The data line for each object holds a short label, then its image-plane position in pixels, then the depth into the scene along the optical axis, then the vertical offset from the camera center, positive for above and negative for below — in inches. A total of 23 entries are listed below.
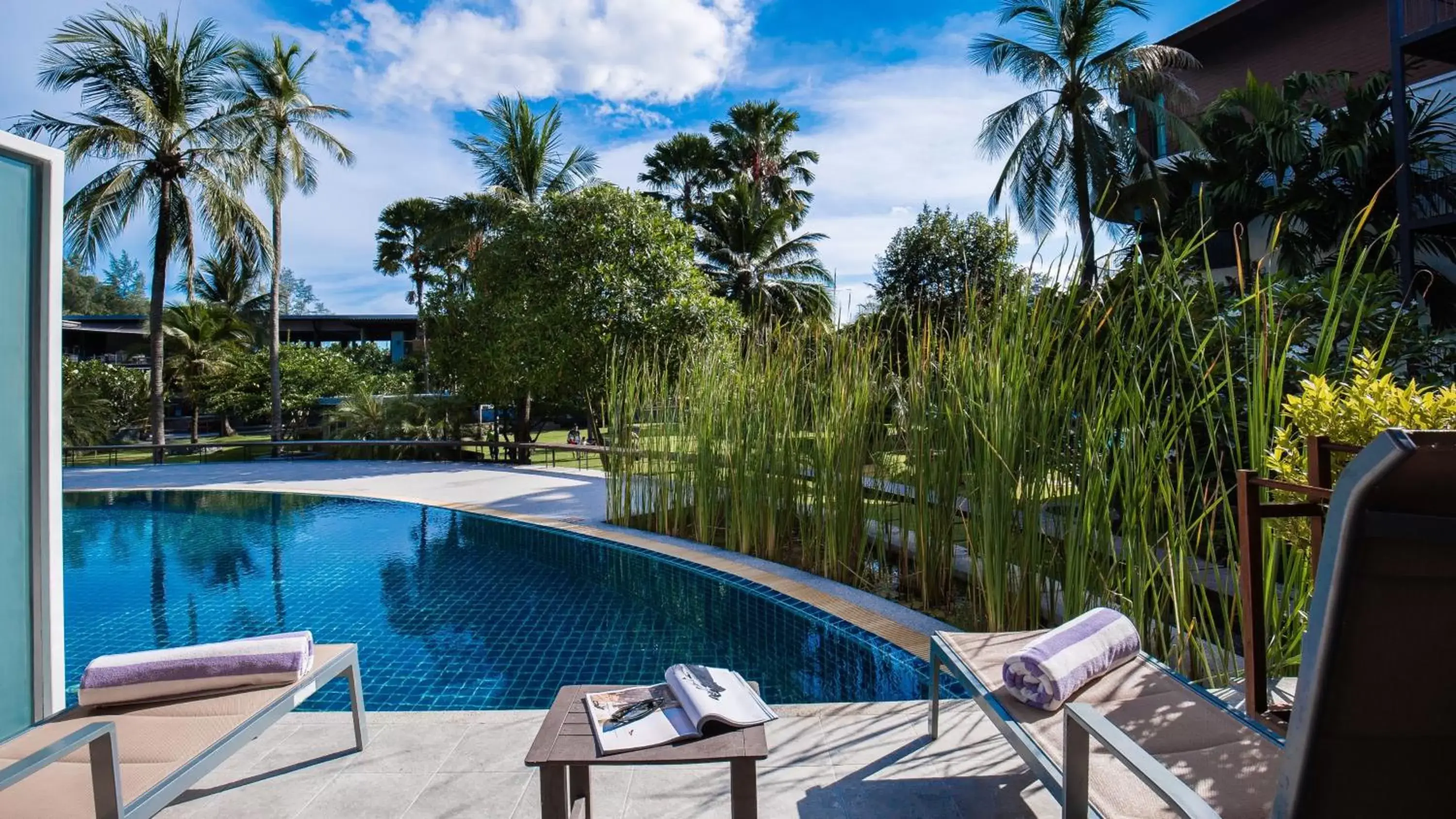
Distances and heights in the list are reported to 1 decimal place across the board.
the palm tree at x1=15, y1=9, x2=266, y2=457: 473.1 +183.3
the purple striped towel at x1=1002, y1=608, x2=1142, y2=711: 75.6 -26.0
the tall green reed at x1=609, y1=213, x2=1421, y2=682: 95.8 -8.2
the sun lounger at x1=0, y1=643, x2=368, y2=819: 59.3 -31.2
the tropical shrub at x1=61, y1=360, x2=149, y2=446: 572.4 +10.4
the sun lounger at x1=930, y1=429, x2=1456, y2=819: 36.8 -12.4
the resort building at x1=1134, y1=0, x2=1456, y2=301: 322.3 +242.2
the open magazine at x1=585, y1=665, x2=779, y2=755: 64.4 -27.3
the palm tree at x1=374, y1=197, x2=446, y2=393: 844.6 +196.0
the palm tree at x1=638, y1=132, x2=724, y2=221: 808.5 +258.5
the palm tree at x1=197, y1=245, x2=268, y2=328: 873.5 +150.0
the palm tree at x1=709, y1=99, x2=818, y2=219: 801.6 +279.8
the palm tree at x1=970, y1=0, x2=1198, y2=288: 478.0 +209.1
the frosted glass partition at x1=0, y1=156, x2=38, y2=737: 92.6 -3.5
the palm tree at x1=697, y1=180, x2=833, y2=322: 753.0 +156.2
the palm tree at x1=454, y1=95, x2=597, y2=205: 606.2 +210.0
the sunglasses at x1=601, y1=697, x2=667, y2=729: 67.2 -27.5
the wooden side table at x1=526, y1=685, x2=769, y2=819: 60.3 -27.9
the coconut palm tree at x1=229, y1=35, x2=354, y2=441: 552.1 +218.0
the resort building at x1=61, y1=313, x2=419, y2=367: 914.1 +112.6
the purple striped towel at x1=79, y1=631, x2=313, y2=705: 79.5 -27.9
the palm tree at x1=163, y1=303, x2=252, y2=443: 749.3 +63.0
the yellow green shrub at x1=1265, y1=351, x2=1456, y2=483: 74.0 -0.5
